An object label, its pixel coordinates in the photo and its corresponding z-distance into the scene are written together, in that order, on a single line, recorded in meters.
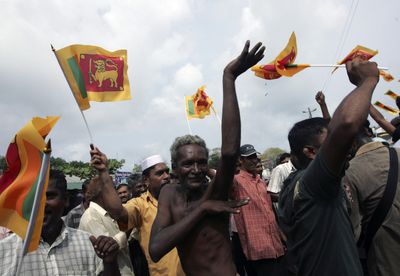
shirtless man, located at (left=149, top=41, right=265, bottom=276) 2.08
